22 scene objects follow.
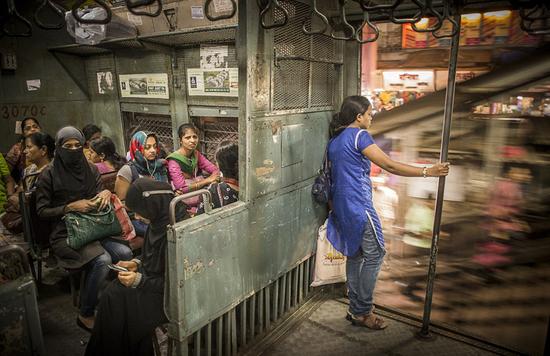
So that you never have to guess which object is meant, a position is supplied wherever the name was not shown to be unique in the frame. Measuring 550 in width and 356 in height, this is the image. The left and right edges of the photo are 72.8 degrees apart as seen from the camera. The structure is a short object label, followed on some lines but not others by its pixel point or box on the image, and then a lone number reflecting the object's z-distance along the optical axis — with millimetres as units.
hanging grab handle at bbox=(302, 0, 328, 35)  2363
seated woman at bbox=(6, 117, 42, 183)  5434
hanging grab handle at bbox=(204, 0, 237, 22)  2249
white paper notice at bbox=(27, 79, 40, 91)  6634
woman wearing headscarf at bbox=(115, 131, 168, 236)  4039
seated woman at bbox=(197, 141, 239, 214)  3062
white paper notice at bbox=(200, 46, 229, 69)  5004
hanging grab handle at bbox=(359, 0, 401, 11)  2186
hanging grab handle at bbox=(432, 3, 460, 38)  2600
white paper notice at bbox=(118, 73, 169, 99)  5830
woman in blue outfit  3295
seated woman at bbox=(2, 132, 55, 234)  4184
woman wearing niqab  3455
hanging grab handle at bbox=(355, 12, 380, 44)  2575
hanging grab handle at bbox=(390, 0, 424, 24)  2404
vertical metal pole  2894
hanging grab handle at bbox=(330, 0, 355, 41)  2394
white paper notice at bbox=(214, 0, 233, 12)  4480
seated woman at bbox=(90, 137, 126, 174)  4692
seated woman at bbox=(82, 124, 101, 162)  5737
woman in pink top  4219
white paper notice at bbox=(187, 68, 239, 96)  4988
